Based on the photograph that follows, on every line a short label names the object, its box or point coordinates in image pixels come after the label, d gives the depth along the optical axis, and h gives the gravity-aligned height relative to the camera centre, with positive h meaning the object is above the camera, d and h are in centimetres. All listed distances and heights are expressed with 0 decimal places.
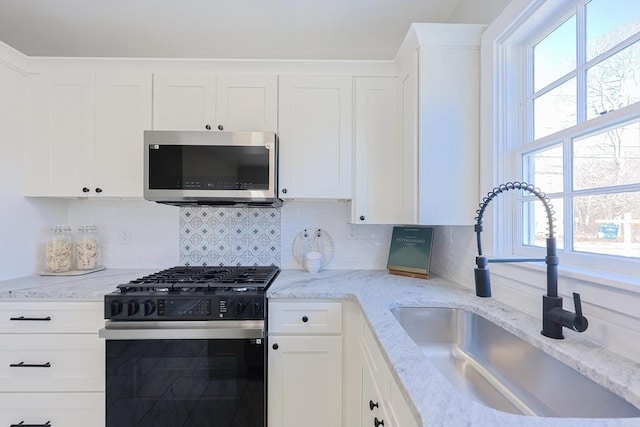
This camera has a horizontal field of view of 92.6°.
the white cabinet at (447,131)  158 +45
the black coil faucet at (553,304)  89 -27
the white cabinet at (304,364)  161 -79
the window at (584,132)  93 +30
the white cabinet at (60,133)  189 +51
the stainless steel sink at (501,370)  82 -52
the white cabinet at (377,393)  81 -58
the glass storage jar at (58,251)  198 -23
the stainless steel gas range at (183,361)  150 -71
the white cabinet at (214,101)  191 +72
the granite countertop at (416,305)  61 -39
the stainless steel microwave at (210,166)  175 +29
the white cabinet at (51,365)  156 -77
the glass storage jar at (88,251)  208 -25
